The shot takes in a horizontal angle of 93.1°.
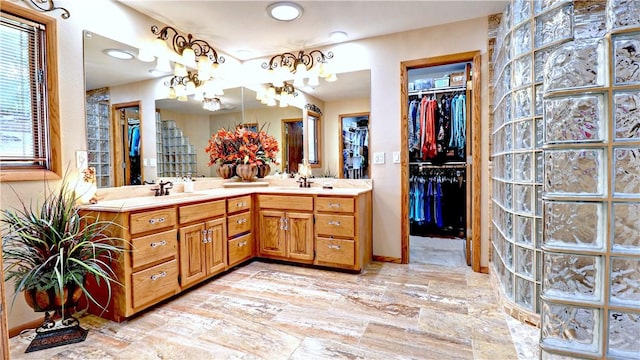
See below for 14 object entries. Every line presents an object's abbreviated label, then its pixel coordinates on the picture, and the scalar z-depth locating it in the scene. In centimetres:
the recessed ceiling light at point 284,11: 253
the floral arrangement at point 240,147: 353
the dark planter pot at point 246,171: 361
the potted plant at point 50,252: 175
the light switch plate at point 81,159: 222
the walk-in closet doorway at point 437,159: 414
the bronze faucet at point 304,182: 354
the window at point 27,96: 189
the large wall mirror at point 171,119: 238
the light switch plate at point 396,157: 317
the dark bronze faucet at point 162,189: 281
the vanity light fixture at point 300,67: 334
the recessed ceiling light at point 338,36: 310
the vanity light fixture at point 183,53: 273
